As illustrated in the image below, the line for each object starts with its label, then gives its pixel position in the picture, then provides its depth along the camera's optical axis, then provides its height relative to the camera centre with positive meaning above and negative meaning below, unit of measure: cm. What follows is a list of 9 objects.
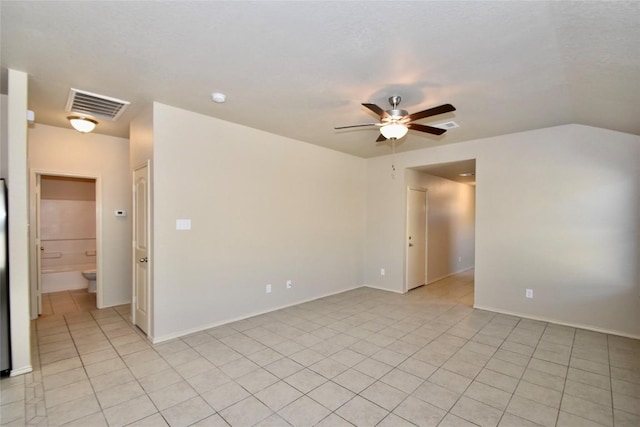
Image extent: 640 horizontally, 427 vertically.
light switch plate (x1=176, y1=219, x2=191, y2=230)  359 -16
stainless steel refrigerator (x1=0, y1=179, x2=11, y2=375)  262 -68
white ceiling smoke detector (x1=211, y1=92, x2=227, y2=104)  311 +123
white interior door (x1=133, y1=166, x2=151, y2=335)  361 -50
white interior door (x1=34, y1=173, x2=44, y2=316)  435 -61
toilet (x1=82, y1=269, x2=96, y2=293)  552 -126
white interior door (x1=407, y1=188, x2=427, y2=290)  584 -55
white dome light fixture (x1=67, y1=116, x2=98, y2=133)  372 +113
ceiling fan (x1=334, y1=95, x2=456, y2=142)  277 +89
